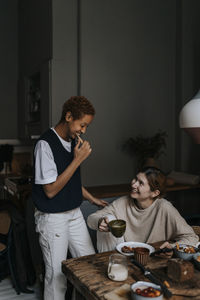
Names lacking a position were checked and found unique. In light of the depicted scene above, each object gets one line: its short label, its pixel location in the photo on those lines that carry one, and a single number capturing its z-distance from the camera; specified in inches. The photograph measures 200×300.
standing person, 65.7
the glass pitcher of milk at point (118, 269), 47.3
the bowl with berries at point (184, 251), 54.2
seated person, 69.1
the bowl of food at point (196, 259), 52.4
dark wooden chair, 95.4
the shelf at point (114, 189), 122.7
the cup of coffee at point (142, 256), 53.8
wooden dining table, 44.2
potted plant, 143.9
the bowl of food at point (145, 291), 40.2
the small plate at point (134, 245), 59.9
